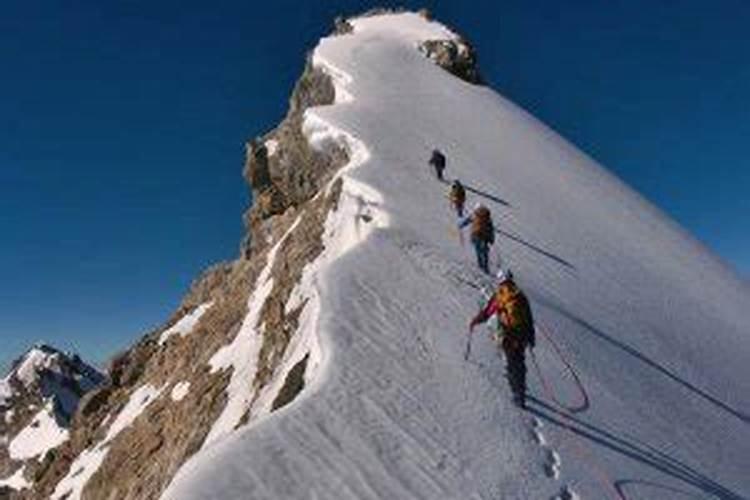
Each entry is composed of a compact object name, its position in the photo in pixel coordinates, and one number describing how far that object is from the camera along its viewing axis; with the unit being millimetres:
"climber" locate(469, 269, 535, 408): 16344
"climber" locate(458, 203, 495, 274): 25516
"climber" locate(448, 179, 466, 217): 32406
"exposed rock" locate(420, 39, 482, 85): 70375
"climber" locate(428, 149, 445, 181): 39594
